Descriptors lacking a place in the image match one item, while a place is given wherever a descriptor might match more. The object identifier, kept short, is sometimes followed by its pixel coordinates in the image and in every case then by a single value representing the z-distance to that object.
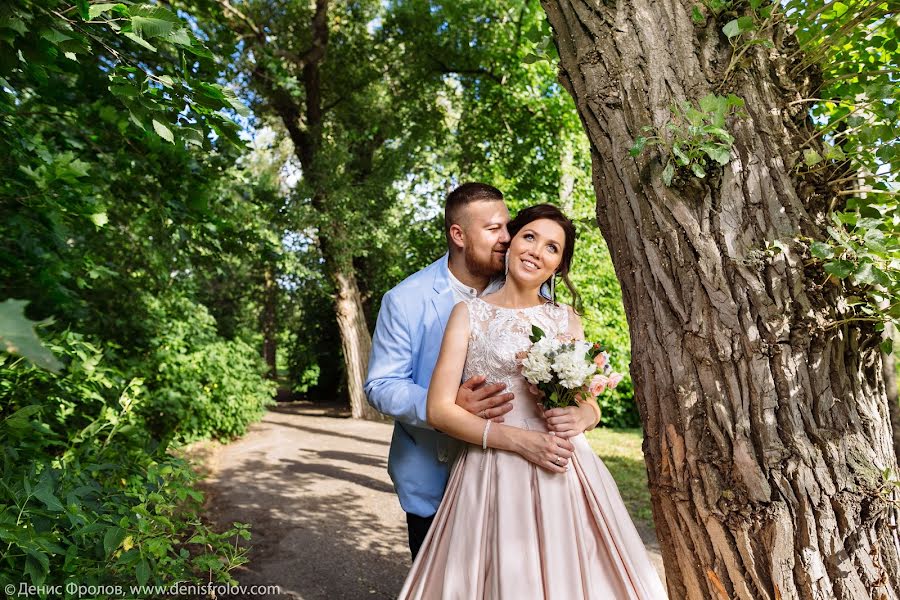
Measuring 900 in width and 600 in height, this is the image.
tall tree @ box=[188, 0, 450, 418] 11.75
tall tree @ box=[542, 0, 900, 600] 1.75
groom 2.56
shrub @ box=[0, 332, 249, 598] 2.24
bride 1.99
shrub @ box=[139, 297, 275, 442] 8.18
